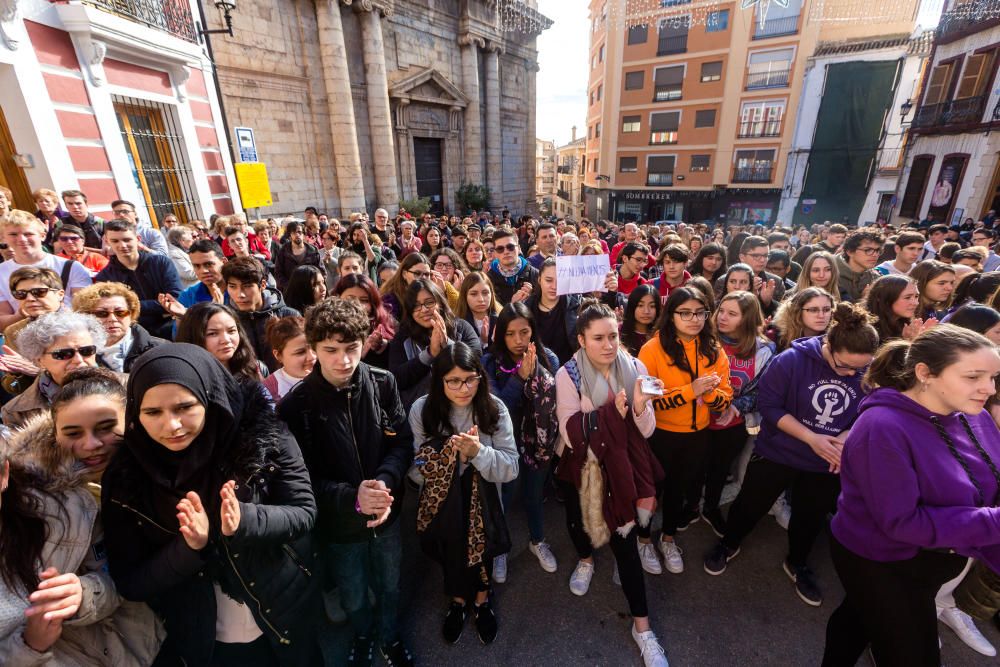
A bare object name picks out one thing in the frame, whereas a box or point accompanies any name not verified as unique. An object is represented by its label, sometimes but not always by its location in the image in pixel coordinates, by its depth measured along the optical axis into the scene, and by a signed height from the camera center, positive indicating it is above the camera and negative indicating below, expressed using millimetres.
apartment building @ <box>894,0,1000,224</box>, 14461 +1654
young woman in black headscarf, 1603 -1256
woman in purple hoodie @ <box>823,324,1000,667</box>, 1757 -1287
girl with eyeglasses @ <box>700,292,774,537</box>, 3117 -1332
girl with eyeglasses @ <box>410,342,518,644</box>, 2375 -1572
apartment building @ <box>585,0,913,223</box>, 23703 +4317
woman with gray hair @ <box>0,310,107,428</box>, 2193 -804
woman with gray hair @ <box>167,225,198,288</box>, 5348 -766
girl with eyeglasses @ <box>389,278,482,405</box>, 3193 -1163
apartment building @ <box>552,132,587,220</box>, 44212 +403
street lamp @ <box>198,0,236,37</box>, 8195 +3525
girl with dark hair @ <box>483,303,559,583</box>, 2846 -1413
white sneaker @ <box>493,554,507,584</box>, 3008 -2648
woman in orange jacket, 2822 -1349
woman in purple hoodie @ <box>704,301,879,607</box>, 2549 -1554
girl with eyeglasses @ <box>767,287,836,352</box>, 3172 -1022
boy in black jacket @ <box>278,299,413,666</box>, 2182 -1424
